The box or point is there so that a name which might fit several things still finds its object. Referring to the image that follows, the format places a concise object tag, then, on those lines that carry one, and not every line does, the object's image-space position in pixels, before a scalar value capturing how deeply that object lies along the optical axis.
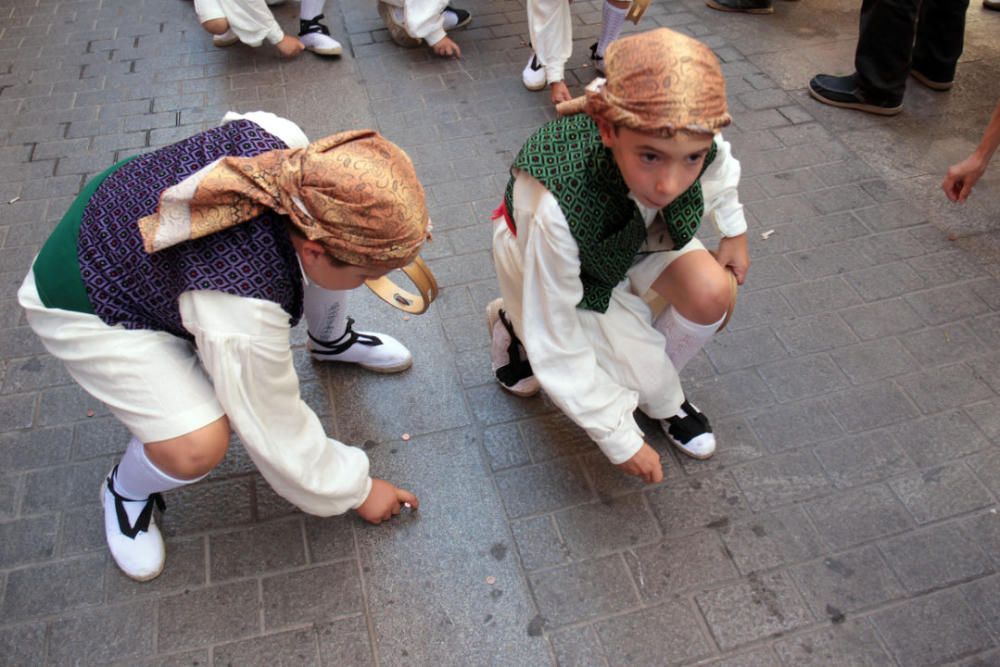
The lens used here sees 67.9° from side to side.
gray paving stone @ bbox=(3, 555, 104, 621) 1.98
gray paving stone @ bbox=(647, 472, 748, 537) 2.19
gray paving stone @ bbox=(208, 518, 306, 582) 2.08
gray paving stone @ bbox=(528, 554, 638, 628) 1.99
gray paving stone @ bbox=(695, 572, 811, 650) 1.96
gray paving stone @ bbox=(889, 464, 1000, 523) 2.21
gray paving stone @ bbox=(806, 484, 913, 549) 2.15
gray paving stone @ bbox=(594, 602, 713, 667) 1.91
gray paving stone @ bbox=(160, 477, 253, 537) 2.17
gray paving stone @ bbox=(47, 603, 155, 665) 1.90
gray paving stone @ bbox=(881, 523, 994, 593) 2.05
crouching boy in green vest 1.49
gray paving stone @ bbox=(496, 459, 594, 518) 2.23
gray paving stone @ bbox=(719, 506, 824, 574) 2.10
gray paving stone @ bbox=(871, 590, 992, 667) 1.91
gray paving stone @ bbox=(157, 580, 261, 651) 1.94
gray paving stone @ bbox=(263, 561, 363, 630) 1.99
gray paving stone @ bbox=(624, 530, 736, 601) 2.04
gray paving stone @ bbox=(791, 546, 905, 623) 2.00
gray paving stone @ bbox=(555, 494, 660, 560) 2.13
